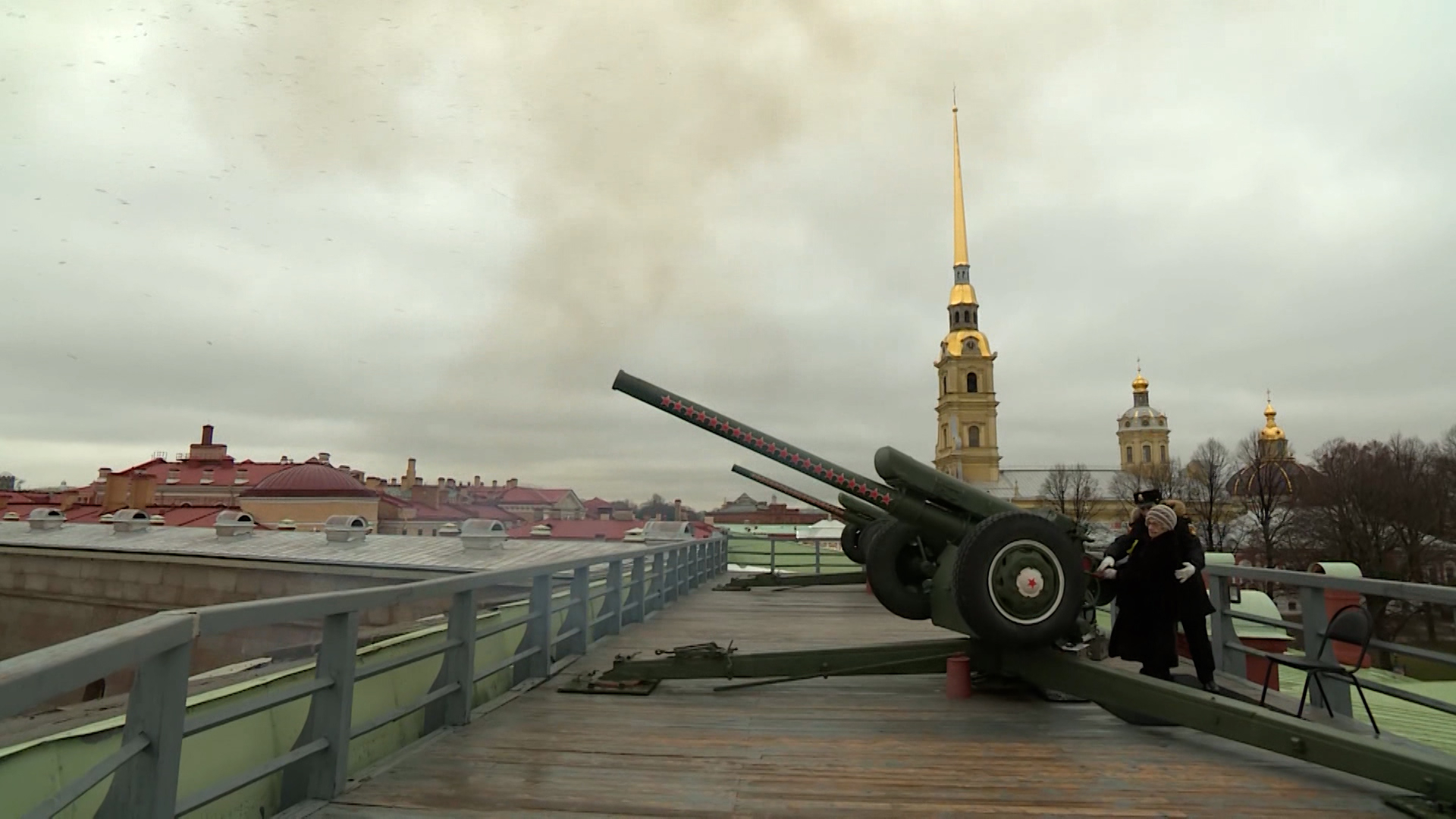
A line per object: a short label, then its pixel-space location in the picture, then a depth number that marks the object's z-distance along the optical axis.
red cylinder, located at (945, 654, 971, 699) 5.75
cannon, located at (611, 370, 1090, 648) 4.99
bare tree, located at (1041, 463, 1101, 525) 67.50
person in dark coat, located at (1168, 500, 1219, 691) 5.05
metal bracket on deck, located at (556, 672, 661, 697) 5.81
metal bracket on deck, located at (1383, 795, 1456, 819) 3.34
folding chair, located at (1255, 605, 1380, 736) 3.87
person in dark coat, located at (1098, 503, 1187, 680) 5.00
